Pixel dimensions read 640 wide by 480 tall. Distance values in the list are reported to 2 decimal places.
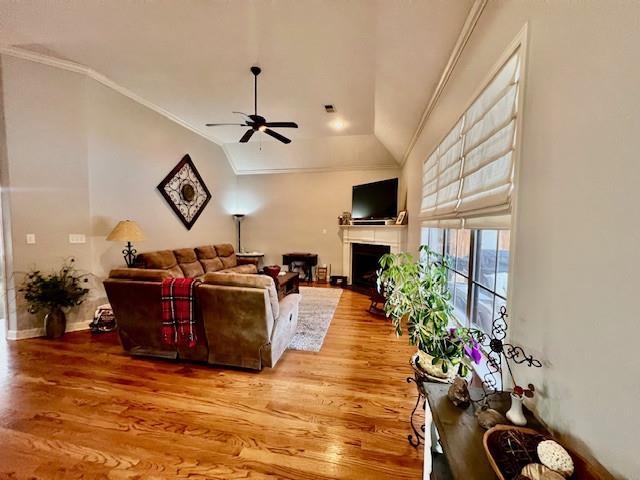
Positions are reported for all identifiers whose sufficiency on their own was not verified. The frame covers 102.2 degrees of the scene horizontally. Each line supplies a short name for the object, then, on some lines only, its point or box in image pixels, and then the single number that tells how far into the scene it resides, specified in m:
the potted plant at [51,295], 3.10
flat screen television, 5.35
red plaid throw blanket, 2.32
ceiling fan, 3.19
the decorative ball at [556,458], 0.69
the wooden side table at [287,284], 4.20
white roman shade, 1.19
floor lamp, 6.96
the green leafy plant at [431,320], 1.36
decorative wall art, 4.82
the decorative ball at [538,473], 0.66
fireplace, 5.34
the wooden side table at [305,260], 6.54
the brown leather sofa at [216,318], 2.25
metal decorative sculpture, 0.98
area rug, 3.05
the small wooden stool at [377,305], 4.19
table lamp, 3.56
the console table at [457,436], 0.77
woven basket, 0.73
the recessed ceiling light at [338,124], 4.72
